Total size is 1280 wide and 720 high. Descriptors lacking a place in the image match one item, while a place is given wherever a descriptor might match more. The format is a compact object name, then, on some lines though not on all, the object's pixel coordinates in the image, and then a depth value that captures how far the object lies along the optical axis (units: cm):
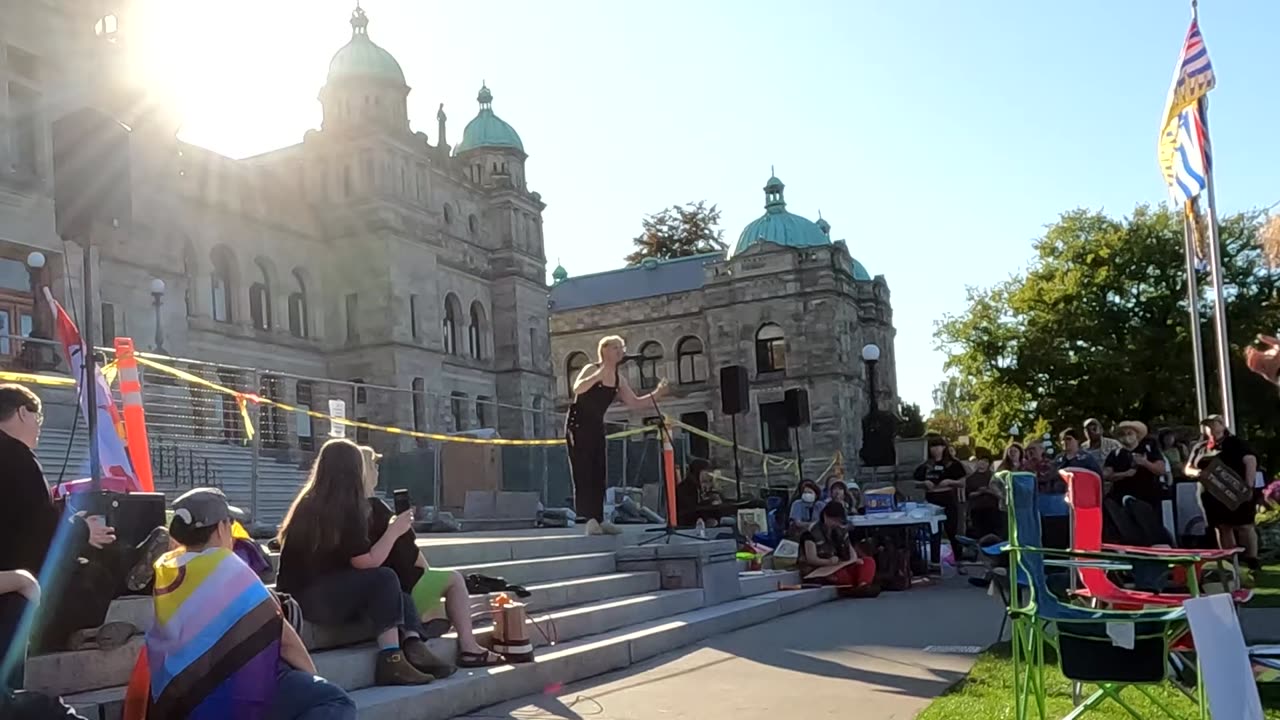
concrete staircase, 528
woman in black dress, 998
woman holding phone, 679
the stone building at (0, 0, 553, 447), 2214
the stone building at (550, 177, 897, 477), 5162
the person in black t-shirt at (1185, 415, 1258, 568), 1112
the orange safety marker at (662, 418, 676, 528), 1130
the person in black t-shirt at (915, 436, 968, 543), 1647
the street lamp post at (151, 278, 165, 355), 2234
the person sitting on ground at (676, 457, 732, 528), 1794
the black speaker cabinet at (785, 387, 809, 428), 1972
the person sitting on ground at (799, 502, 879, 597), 1273
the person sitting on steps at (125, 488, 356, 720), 374
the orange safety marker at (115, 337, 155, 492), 951
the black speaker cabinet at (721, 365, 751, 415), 1492
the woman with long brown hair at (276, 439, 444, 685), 599
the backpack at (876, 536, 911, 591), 1330
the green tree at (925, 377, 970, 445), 4574
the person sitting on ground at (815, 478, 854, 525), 1359
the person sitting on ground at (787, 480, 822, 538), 1464
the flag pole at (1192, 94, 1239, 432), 1502
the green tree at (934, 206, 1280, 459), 3766
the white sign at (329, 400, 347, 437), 1373
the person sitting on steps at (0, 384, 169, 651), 464
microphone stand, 1072
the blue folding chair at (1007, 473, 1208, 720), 433
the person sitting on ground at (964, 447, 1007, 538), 1476
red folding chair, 492
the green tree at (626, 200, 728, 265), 6838
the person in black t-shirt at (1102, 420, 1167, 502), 1218
